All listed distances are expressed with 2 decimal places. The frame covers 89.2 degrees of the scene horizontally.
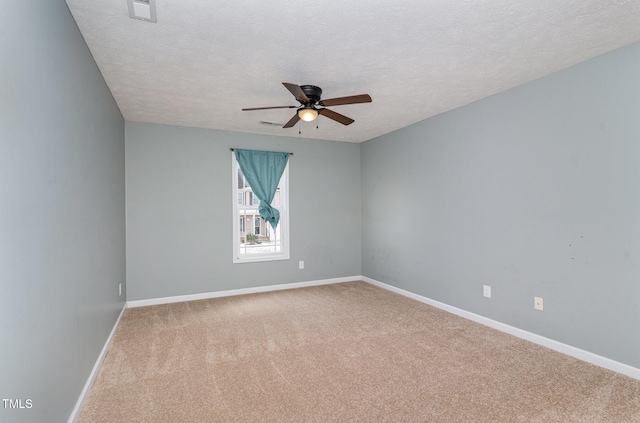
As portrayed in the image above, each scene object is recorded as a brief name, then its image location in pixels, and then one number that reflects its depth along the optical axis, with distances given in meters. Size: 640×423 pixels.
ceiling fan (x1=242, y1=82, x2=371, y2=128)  2.79
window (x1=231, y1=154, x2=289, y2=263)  4.98
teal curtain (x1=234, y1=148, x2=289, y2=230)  4.97
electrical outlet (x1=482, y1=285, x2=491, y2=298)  3.55
